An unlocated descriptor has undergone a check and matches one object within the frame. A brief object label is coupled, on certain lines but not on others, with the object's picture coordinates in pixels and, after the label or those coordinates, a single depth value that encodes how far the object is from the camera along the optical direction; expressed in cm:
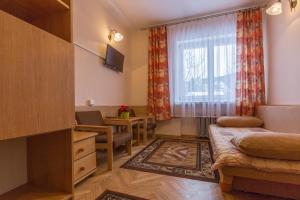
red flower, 339
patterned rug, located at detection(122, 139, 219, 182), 203
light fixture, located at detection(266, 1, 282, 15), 234
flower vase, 310
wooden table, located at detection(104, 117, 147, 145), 281
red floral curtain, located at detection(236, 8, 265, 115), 338
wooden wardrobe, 86
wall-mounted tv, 314
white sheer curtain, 359
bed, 128
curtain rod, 352
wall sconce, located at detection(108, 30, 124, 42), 334
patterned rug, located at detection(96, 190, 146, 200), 151
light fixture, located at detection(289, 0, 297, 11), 230
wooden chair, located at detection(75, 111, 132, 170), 212
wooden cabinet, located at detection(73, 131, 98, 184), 170
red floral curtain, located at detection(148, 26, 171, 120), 397
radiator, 386
